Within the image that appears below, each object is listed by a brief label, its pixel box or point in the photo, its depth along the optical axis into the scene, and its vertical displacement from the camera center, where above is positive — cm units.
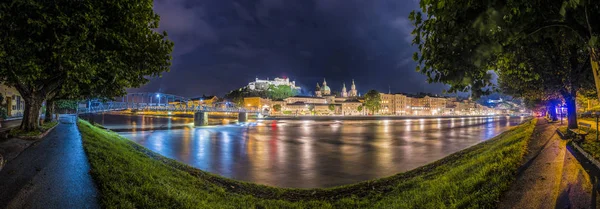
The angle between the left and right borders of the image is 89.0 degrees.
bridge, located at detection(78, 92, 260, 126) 6919 +55
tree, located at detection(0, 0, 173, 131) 1212 +304
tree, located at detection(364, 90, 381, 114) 16012 +498
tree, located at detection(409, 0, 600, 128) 386 +120
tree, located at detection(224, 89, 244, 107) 17912 +772
